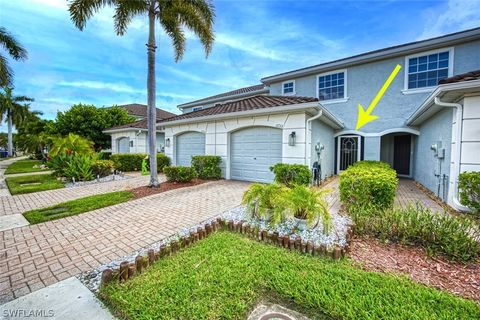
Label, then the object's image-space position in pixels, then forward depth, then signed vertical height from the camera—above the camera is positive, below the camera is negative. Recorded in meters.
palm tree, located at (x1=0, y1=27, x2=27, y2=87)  12.99 +6.37
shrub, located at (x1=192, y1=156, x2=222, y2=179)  10.18 -0.91
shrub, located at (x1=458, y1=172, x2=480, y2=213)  4.91 -0.97
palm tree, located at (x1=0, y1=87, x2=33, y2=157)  29.44 +5.99
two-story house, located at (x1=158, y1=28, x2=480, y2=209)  5.81 +1.23
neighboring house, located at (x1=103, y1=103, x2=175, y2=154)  15.80 +0.86
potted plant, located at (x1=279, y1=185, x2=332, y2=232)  3.93 -1.13
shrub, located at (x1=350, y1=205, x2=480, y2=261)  3.18 -1.40
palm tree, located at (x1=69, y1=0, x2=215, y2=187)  7.28 +5.04
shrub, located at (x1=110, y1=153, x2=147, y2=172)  14.36 -0.90
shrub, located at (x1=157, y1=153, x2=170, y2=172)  13.38 -0.89
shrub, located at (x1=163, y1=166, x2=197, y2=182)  9.30 -1.15
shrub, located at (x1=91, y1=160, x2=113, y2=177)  10.68 -1.03
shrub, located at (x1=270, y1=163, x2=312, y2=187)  7.62 -0.93
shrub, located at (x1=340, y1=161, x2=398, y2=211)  5.04 -1.02
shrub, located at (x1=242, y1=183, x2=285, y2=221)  4.46 -1.08
